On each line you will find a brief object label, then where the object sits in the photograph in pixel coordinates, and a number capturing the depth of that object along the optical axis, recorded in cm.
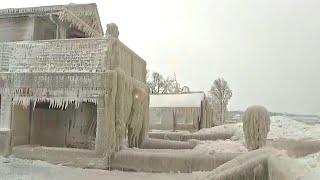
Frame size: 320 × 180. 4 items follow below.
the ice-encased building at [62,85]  1423
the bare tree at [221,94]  5975
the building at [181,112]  3597
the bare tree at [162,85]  6725
